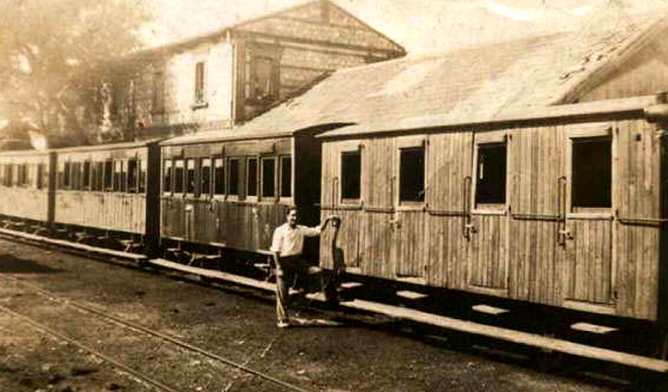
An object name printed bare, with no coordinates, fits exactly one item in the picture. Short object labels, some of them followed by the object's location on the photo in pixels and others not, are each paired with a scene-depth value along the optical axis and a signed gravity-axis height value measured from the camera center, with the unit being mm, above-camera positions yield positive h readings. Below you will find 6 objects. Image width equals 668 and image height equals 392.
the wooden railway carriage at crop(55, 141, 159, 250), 20078 +63
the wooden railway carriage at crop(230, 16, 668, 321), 8117 +138
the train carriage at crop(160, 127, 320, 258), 14195 +170
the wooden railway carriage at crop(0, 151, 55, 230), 27031 +178
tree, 37125 +7038
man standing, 11367 -978
